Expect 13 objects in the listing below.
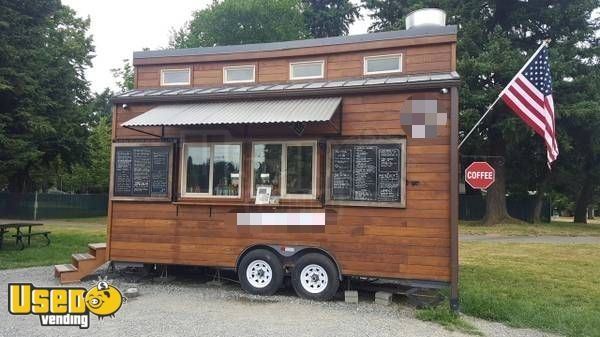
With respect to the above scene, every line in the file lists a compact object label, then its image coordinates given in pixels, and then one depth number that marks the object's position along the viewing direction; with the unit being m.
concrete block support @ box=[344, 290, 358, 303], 7.77
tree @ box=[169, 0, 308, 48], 34.47
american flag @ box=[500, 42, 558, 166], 8.59
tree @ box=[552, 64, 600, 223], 21.55
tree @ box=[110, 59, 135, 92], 35.17
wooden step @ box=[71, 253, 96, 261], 9.07
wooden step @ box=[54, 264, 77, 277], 8.87
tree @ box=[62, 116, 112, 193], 36.09
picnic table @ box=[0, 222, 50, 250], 12.80
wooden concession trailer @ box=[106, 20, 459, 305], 7.66
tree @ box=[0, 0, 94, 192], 14.23
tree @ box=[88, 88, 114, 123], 39.16
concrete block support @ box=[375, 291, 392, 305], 7.65
